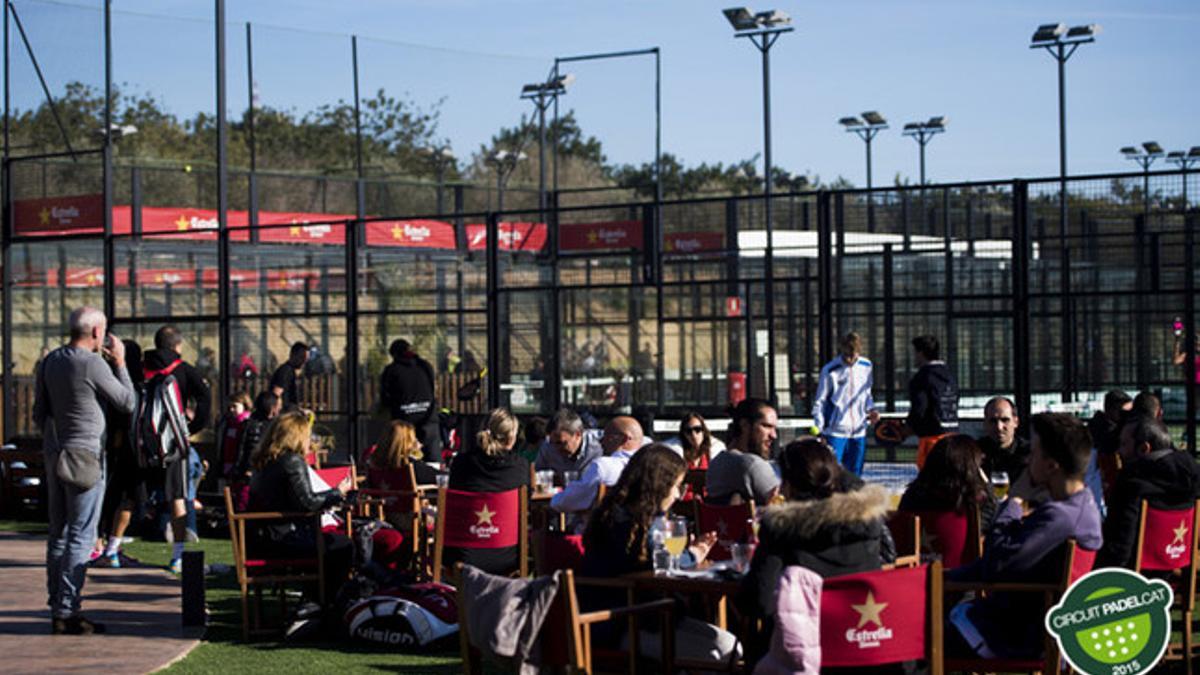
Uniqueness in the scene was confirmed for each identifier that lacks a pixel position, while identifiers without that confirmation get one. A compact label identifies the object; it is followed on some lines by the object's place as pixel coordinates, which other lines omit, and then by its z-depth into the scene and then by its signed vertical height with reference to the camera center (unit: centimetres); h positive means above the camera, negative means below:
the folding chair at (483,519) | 943 -99
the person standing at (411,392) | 1573 -46
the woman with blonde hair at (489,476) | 948 -76
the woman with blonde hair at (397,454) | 1126 -75
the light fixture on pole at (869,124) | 4103 +524
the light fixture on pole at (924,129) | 4156 +515
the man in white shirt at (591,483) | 916 -78
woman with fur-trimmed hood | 584 -70
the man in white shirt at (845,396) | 1413 -49
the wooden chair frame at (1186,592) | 776 -126
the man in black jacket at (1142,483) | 788 -72
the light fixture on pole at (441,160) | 3656 +464
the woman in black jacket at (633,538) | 672 -80
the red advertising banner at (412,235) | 3491 +225
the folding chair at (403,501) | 1098 -103
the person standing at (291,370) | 1616 -25
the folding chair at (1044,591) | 614 -94
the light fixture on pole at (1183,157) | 4516 +477
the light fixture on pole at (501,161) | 3684 +405
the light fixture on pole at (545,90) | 3747 +559
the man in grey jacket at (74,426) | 961 -46
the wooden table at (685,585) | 662 -96
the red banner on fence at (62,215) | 2073 +161
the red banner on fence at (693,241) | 3725 +219
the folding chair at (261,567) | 971 -131
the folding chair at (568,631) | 585 -104
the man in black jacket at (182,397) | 1272 -45
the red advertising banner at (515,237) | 3628 +226
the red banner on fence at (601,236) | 3428 +216
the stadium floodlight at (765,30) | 3030 +558
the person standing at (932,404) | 1323 -53
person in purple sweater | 630 -80
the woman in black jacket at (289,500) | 999 -93
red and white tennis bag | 914 -150
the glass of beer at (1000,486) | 948 -84
